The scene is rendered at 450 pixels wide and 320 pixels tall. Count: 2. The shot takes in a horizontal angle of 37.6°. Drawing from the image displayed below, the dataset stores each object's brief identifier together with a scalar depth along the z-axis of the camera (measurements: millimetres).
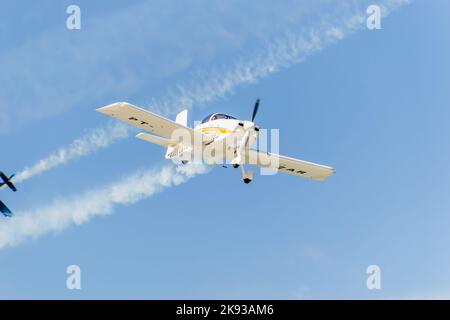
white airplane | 35281
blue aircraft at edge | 44438
